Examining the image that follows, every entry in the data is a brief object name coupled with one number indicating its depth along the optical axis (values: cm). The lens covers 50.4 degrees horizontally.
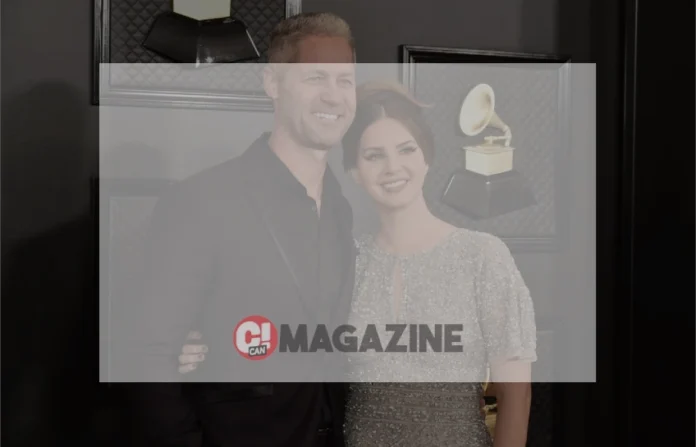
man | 130
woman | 138
